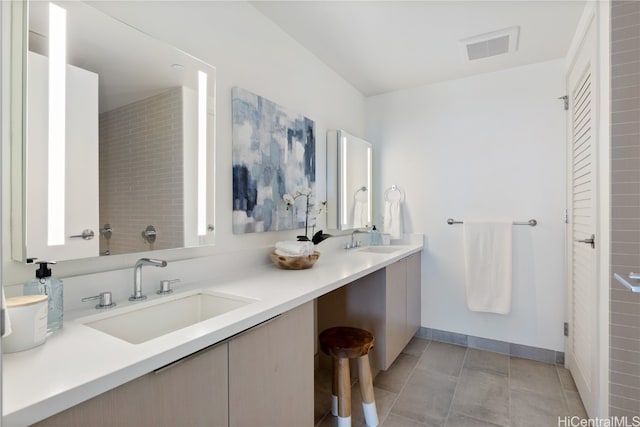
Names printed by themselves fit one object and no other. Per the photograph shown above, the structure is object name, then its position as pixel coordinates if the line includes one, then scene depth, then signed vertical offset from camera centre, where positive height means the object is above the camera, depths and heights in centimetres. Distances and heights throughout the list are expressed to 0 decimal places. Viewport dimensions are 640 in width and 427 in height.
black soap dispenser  93 -22
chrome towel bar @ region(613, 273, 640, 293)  111 -25
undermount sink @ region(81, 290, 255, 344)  112 -38
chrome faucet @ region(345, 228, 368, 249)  288 -25
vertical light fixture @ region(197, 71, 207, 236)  156 +28
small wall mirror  264 +27
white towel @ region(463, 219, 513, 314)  260 -41
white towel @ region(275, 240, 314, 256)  182 -19
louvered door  166 -5
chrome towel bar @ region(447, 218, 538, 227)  255 -8
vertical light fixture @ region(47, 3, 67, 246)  107 +28
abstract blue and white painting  176 +30
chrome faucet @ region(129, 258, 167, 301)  125 -24
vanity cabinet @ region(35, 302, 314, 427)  75 -48
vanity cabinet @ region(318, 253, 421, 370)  215 -65
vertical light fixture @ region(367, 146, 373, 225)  311 +25
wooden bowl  182 -27
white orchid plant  209 +4
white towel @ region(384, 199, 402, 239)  300 -6
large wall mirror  105 +27
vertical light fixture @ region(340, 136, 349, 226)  271 +29
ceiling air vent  216 +115
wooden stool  168 -81
